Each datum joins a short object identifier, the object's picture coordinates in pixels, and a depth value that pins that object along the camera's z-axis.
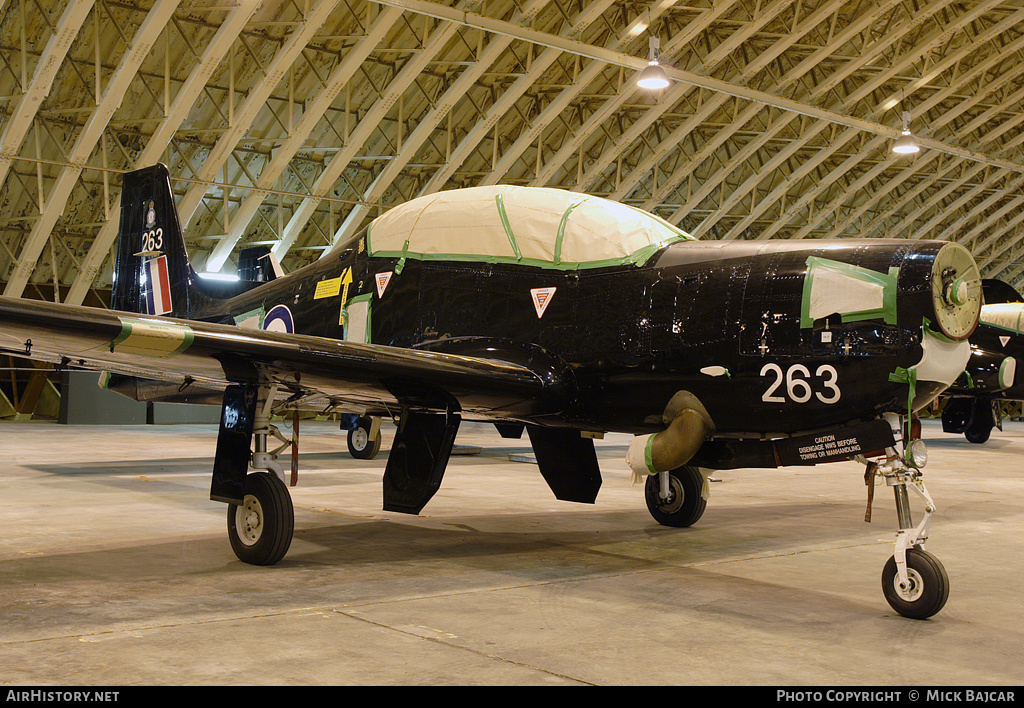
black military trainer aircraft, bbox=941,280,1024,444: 16.41
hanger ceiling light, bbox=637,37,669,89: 14.46
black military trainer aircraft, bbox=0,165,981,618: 4.65
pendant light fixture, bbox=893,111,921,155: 20.20
